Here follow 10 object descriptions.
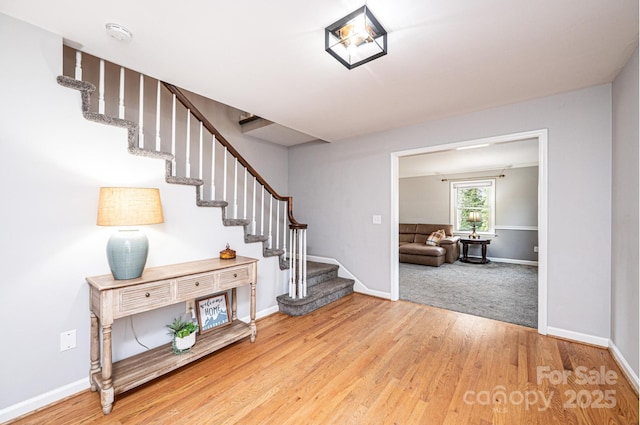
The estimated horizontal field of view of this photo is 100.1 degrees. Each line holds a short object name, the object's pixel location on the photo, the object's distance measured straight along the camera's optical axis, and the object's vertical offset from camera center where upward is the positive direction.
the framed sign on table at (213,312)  2.47 -0.95
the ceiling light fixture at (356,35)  1.50 +1.10
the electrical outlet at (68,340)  1.77 -0.86
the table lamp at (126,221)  1.73 -0.06
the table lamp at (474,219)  6.48 -0.09
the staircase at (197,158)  2.13 +0.60
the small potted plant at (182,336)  2.08 -0.98
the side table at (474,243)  6.15 -0.80
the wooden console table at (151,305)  1.66 -0.63
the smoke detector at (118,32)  1.66 +1.15
